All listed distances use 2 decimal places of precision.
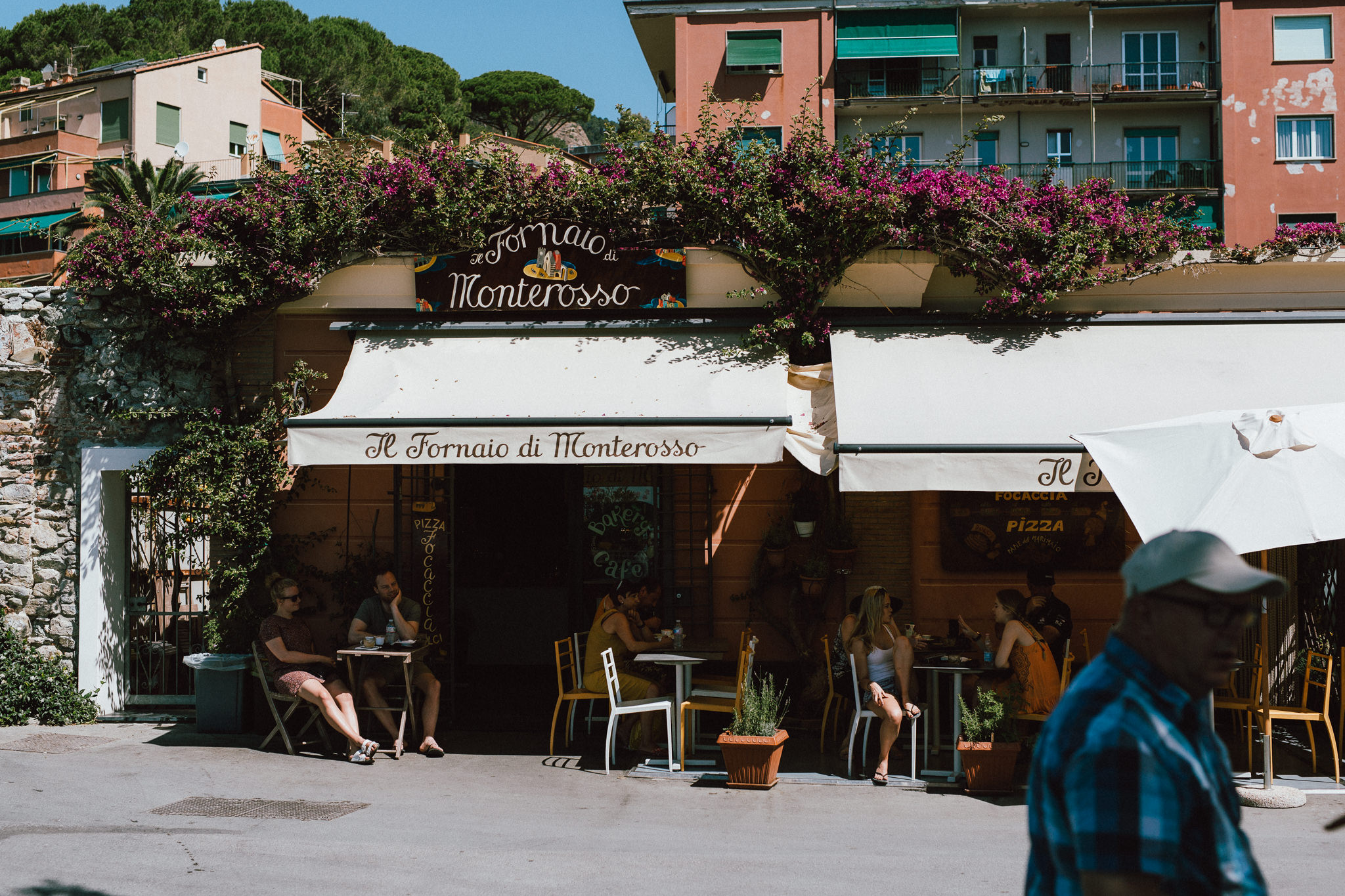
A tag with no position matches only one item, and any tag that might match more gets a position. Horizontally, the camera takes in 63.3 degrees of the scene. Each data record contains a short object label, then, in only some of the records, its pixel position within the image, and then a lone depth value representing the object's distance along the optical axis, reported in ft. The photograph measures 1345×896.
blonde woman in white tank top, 25.20
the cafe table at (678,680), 26.08
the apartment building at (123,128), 145.69
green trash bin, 29.50
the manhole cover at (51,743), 27.55
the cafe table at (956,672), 24.96
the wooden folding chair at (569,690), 27.63
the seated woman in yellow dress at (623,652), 27.40
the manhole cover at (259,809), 21.94
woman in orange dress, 25.23
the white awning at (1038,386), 24.62
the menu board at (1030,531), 30.89
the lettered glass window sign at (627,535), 32.68
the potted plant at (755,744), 24.26
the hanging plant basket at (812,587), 30.17
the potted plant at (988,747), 23.66
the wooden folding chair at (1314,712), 24.18
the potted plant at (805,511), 30.32
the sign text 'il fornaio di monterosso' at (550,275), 31.14
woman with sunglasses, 26.99
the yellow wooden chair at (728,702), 25.85
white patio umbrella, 20.88
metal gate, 31.86
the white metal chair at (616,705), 26.09
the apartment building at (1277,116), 114.62
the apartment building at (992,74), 115.65
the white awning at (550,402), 25.95
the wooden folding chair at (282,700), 27.61
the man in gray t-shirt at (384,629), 27.89
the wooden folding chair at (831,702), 27.81
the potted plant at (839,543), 30.60
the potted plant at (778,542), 30.71
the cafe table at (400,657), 27.30
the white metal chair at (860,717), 25.36
